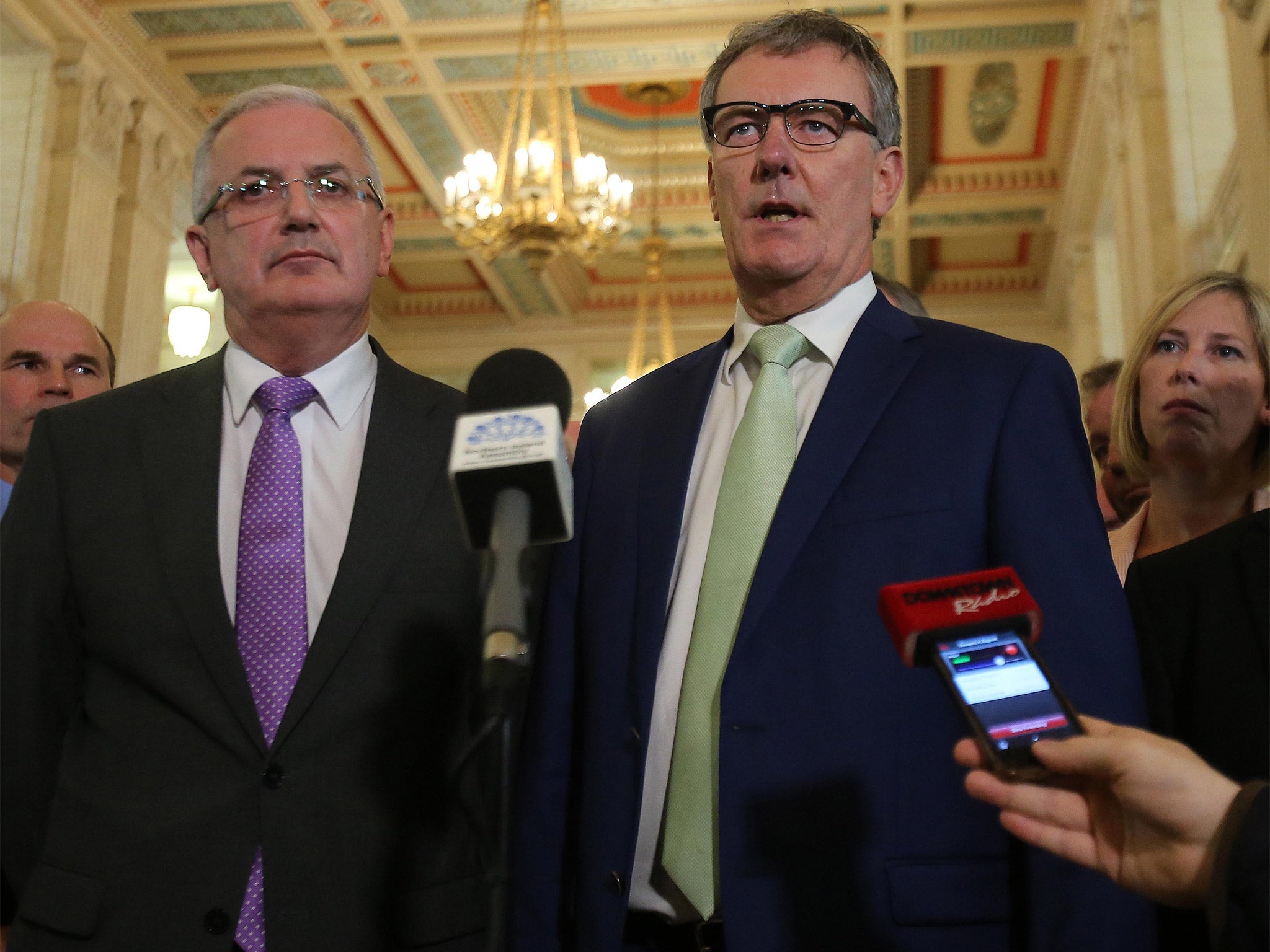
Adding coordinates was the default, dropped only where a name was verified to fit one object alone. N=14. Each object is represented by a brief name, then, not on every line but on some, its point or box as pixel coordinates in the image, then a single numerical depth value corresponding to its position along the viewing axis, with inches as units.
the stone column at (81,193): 312.7
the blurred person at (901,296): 122.9
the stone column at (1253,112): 202.5
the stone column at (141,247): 338.6
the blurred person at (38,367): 118.6
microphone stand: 37.4
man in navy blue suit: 53.0
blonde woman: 91.5
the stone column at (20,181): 305.4
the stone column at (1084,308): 425.4
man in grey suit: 58.4
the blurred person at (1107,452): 135.1
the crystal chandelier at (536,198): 287.1
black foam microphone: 39.0
